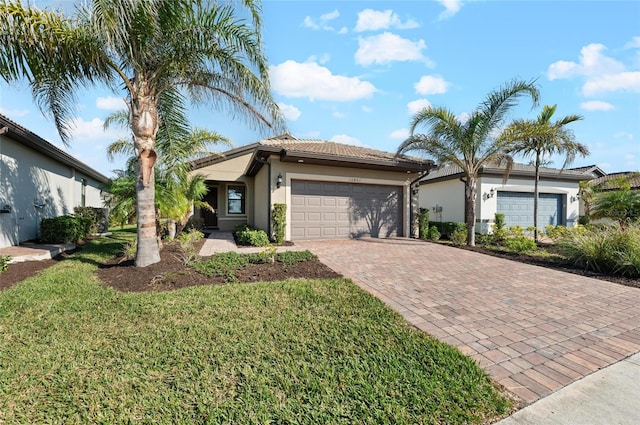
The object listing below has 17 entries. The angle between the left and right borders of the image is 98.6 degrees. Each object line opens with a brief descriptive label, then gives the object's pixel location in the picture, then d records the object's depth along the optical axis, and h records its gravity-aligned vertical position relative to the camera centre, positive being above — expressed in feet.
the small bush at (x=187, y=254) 20.94 -3.40
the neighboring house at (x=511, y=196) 46.14 +2.68
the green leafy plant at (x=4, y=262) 19.16 -3.63
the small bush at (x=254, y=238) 32.04 -3.23
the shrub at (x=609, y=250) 21.04 -3.25
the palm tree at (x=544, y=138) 32.60 +9.08
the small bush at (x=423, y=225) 41.81 -2.16
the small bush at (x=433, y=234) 40.86 -3.45
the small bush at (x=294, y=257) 22.68 -4.00
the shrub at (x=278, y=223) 32.94 -1.44
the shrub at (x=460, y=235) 36.78 -3.32
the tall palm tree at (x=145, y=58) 15.46 +10.02
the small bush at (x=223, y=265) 18.83 -4.07
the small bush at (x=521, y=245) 31.24 -3.91
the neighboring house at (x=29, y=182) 26.17 +3.38
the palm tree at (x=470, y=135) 32.09 +9.36
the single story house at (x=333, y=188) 34.32 +3.16
